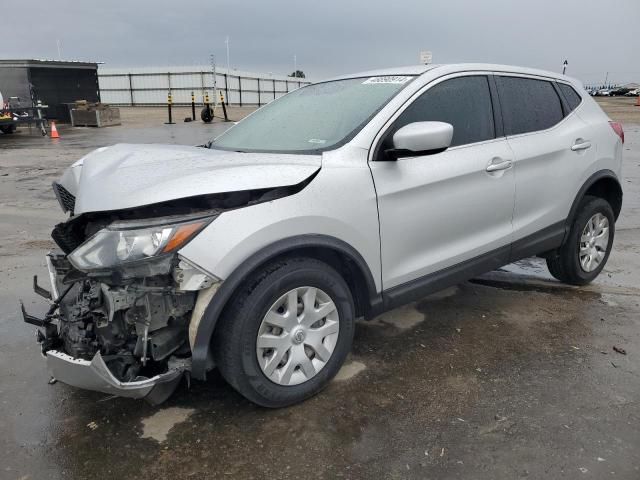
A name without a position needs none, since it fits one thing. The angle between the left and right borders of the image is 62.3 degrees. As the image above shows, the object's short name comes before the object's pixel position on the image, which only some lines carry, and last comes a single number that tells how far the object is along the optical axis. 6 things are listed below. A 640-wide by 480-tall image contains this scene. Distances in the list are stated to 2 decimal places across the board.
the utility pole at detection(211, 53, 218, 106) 35.19
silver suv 2.30
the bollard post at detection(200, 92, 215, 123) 24.59
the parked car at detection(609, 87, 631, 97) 75.11
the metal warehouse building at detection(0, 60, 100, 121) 21.14
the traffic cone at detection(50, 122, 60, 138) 17.59
